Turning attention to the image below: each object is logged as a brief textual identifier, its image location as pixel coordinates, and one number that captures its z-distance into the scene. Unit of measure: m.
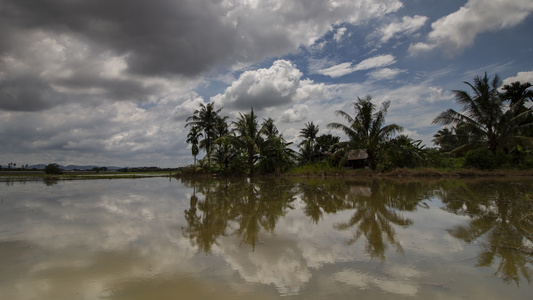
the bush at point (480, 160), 17.03
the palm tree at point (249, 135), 22.64
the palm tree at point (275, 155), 22.92
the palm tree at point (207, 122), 28.27
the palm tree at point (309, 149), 30.79
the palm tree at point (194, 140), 31.22
